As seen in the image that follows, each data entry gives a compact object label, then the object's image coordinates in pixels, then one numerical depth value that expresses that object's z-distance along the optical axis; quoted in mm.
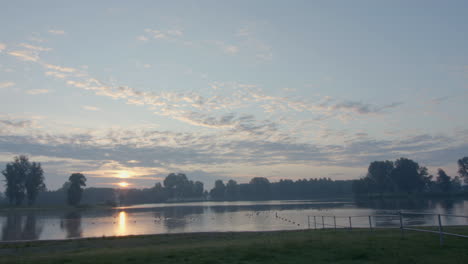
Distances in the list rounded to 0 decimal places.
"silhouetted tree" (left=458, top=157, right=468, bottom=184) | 188625
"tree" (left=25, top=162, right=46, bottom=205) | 146250
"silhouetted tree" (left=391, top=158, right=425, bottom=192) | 180750
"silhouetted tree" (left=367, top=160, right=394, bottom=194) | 187875
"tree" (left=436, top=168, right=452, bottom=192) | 181375
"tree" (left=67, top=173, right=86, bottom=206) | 151125
